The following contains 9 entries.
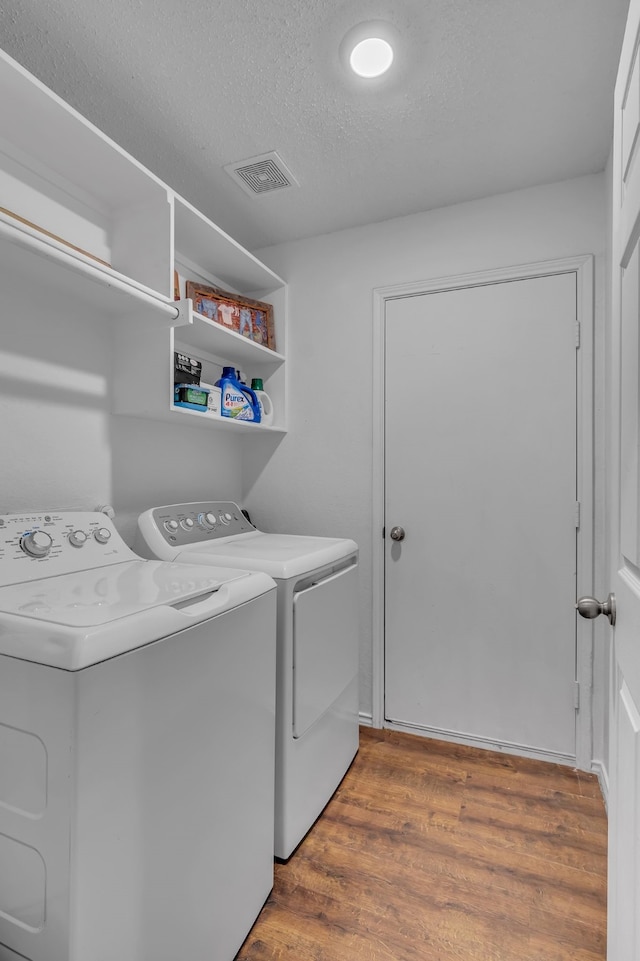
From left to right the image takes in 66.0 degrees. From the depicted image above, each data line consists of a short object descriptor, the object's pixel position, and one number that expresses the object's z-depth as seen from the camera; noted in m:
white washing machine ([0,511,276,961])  0.81
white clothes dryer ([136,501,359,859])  1.51
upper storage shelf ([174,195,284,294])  1.87
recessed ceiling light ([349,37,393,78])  1.37
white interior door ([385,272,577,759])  2.04
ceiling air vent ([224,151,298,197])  1.88
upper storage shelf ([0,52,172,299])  1.32
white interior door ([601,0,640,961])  0.75
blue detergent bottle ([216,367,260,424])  2.18
